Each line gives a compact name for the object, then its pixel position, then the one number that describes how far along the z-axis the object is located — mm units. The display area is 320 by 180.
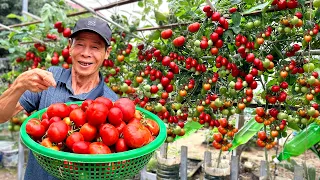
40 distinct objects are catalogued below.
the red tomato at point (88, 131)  1165
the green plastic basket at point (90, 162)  963
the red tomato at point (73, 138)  1102
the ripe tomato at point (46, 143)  1099
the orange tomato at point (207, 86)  2129
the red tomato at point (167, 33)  2129
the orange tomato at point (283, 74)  1859
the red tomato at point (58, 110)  1248
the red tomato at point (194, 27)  1956
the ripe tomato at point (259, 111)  1992
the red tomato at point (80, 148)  1055
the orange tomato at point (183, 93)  2246
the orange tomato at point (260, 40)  1824
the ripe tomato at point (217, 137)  2346
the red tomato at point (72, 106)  1336
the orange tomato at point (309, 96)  1811
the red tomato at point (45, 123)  1234
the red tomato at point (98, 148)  1059
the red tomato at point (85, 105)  1266
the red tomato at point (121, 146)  1134
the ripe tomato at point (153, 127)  1284
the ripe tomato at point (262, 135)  2139
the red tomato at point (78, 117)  1217
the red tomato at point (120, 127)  1209
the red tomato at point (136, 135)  1081
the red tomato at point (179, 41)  2078
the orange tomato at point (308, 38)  1706
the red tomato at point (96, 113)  1160
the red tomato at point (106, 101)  1258
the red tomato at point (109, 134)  1122
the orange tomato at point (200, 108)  2215
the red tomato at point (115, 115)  1198
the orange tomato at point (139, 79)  2477
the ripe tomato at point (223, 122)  2297
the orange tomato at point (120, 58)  2730
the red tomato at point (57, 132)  1105
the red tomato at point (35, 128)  1146
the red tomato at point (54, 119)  1202
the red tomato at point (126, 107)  1267
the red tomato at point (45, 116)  1297
